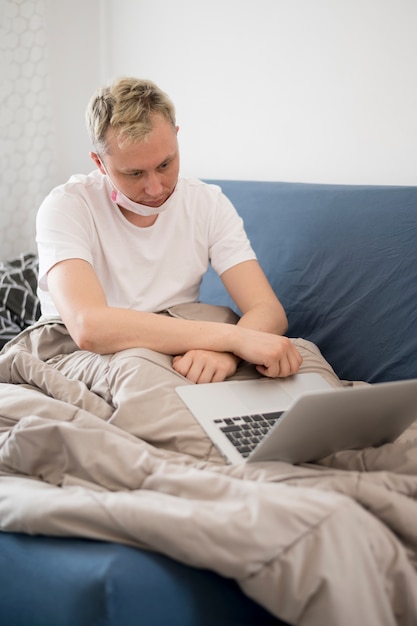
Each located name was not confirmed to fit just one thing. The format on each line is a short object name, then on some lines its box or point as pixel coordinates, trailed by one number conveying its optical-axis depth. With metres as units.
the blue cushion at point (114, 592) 0.85
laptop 0.94
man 1.34
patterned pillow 2.03
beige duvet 0.81
